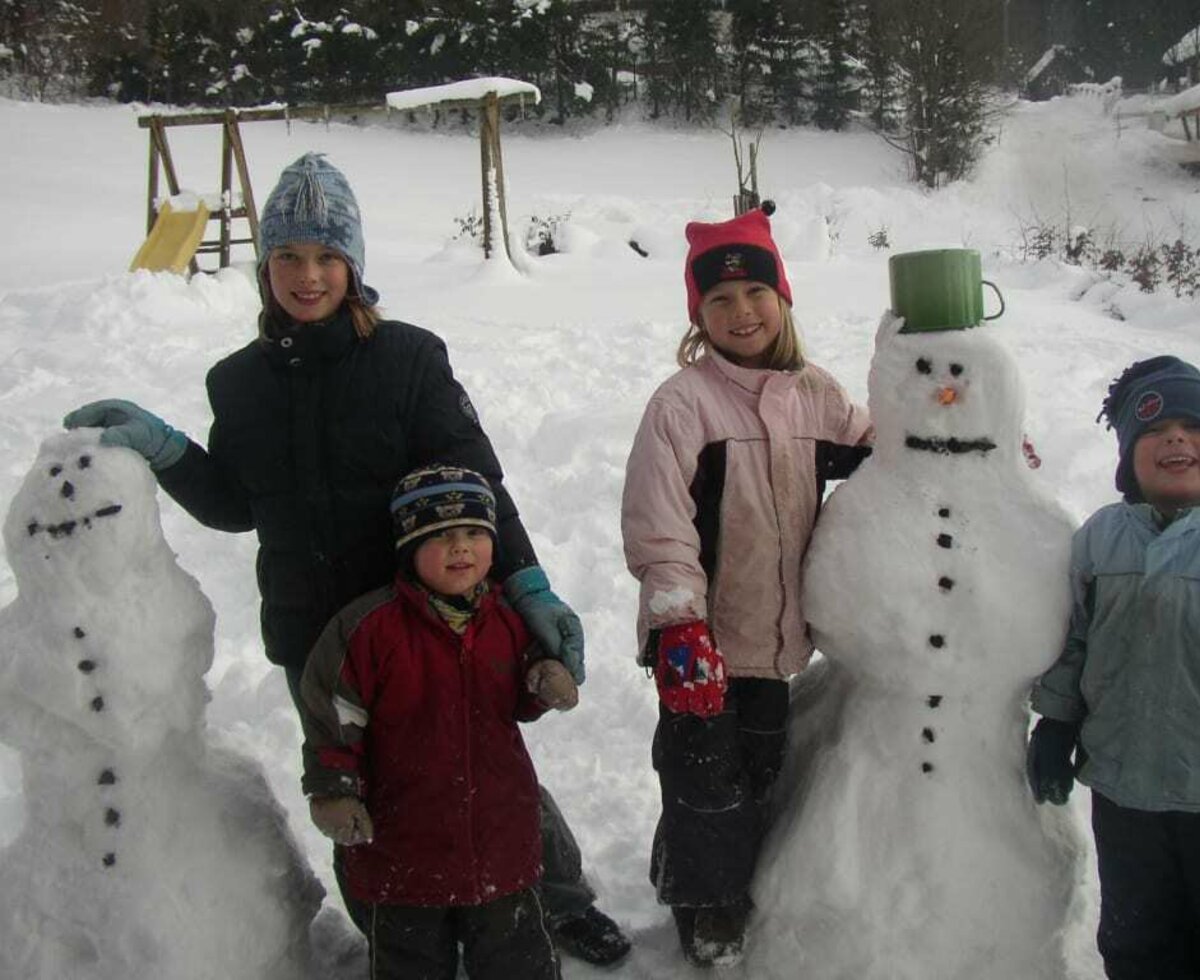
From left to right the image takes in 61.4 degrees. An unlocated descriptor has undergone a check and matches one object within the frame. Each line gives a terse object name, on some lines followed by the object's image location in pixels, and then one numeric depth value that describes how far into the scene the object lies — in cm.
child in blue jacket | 175
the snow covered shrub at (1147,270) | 923
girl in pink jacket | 199
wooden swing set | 960
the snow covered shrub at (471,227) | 1378
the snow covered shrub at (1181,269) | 923
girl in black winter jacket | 195
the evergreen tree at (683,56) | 2427
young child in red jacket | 182
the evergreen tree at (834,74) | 2388
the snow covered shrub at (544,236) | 1319
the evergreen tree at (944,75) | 2034
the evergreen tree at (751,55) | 2414
